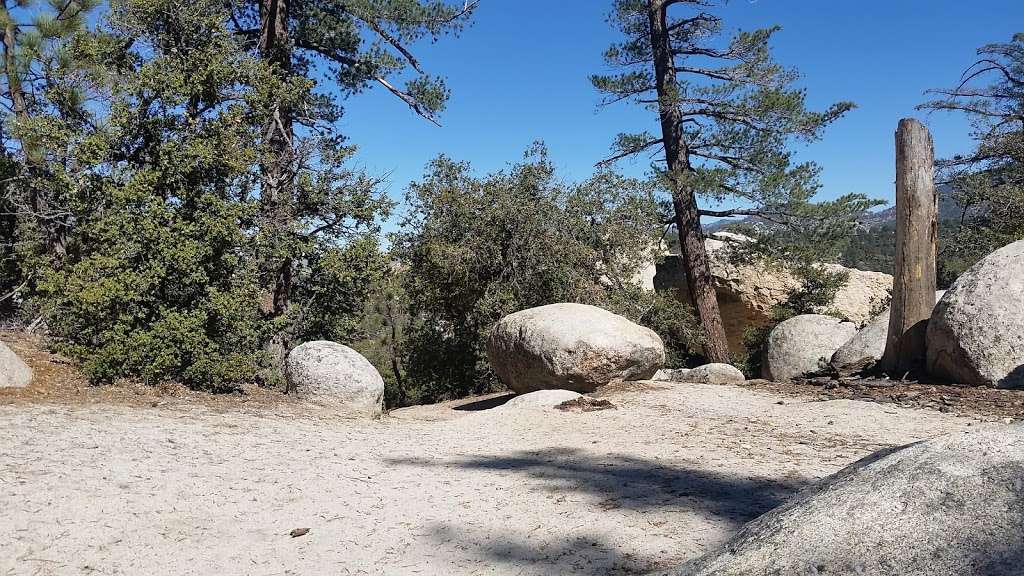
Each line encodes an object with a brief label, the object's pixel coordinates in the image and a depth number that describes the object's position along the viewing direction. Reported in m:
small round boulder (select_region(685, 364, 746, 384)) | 10.57
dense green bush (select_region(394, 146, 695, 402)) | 12.91
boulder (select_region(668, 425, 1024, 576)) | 1.34
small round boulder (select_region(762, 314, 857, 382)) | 10.75
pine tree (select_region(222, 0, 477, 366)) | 10.38
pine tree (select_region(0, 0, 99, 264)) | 9.20
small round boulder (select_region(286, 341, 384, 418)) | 8.84
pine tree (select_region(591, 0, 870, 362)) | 12.62
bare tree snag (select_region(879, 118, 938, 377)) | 8.66
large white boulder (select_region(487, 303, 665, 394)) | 9.20
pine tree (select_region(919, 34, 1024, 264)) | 13.96
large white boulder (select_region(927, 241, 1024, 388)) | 7.27
